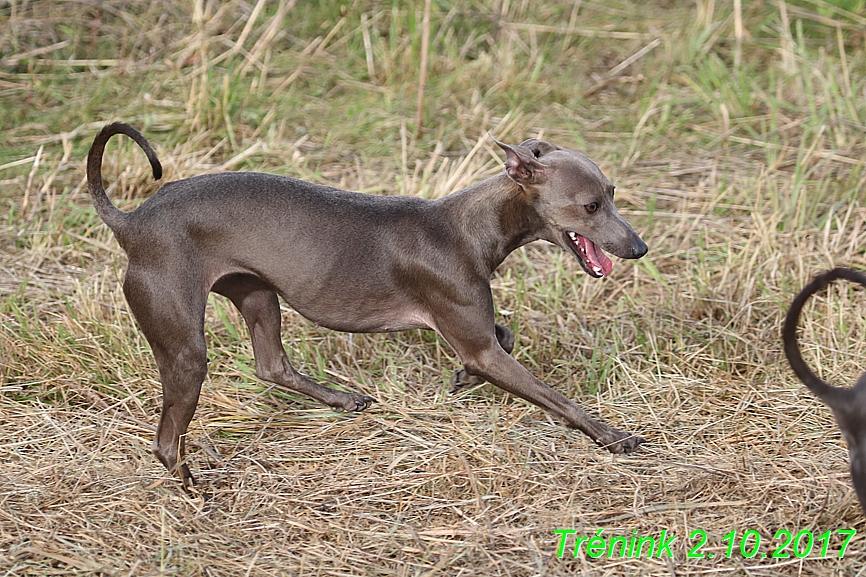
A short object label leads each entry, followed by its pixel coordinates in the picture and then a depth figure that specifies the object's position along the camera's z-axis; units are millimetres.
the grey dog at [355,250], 7031
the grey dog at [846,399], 5594
